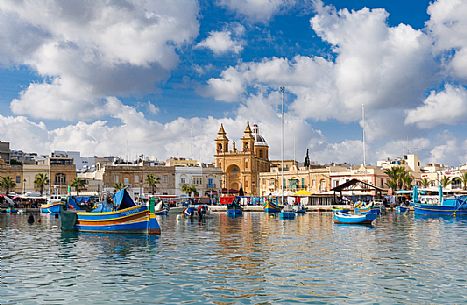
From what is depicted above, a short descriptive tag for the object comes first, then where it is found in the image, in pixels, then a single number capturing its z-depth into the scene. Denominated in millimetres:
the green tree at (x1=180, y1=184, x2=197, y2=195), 112531
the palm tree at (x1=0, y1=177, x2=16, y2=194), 100500
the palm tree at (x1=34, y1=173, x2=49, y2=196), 100875
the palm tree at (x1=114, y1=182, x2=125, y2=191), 103856
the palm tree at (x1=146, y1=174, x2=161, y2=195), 105769
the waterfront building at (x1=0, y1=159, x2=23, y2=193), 104562
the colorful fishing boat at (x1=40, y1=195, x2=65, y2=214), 79206
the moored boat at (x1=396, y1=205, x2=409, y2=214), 78438
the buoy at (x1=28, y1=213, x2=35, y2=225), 55812
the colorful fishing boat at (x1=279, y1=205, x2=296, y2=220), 63625
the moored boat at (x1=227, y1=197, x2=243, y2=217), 75344
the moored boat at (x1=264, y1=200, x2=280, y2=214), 76875
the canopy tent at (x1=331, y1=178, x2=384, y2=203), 82512
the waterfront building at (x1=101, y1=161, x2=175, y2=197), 108438
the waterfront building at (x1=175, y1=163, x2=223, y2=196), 115188
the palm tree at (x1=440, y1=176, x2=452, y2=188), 102625
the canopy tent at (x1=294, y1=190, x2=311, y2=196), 89038
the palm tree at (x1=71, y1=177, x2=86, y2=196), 100012
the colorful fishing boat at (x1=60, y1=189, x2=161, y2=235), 38906
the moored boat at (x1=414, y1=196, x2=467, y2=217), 68500
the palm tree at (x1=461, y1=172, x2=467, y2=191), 97062
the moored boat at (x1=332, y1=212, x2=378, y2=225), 49625
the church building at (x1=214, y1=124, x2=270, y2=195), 127938
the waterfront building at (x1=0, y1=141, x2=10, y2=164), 127438
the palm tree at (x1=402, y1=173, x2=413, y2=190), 97688
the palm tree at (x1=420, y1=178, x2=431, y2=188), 108000
